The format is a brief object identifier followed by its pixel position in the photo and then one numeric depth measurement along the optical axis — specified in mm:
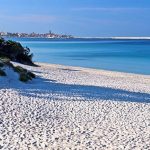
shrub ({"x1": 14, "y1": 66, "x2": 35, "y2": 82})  21750
